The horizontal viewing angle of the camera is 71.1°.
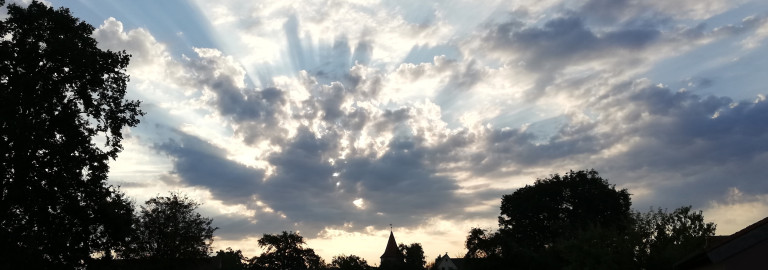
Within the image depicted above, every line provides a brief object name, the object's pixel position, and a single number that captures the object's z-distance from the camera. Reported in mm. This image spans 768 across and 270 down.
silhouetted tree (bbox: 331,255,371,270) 96812
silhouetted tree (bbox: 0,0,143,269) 24078
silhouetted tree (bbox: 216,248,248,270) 97062
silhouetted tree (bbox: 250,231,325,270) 128625
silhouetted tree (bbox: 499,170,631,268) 73750
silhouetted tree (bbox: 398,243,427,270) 144500
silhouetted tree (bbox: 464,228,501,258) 61700
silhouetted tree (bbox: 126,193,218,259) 51250
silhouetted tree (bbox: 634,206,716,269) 34656
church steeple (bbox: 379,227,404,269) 151000
